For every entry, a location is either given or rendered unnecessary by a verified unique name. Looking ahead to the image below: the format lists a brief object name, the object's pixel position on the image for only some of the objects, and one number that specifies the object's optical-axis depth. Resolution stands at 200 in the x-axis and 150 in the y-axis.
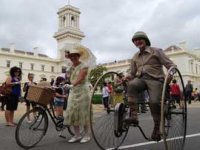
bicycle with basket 3.20
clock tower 59.78
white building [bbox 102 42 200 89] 50.19
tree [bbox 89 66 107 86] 36.98
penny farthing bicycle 2.55
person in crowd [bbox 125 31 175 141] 2.72
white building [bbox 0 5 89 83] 52.05
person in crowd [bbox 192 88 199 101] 21.65
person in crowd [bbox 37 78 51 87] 3.47
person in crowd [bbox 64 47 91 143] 3.62
